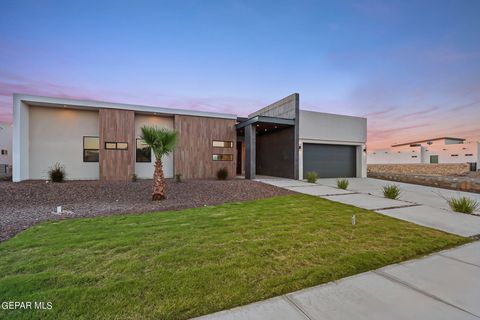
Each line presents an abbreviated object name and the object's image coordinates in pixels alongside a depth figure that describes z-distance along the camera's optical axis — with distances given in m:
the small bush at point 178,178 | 11.48
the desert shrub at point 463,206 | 5.43
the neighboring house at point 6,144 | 14.39
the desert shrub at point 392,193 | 7.27
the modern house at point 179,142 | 11.19
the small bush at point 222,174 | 12.95
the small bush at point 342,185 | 9.52
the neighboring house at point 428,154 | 26.97
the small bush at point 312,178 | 11.90
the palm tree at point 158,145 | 7.30
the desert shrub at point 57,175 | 10.16
